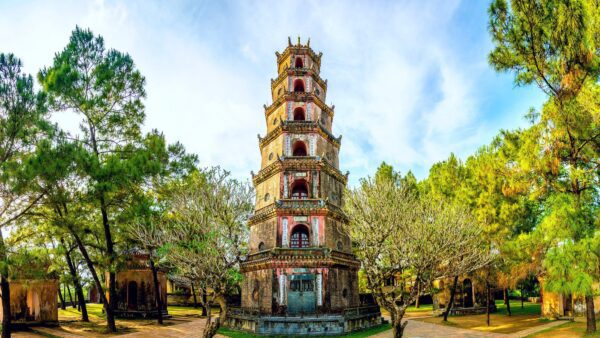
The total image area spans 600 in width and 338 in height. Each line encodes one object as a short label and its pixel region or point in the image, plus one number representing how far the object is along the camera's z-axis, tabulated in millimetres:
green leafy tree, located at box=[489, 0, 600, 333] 14828
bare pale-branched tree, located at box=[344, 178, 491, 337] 16125
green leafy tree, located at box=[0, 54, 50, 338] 15664
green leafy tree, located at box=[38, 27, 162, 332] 17781
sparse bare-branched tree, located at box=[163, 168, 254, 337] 17891
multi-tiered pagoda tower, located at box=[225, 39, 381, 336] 22531
